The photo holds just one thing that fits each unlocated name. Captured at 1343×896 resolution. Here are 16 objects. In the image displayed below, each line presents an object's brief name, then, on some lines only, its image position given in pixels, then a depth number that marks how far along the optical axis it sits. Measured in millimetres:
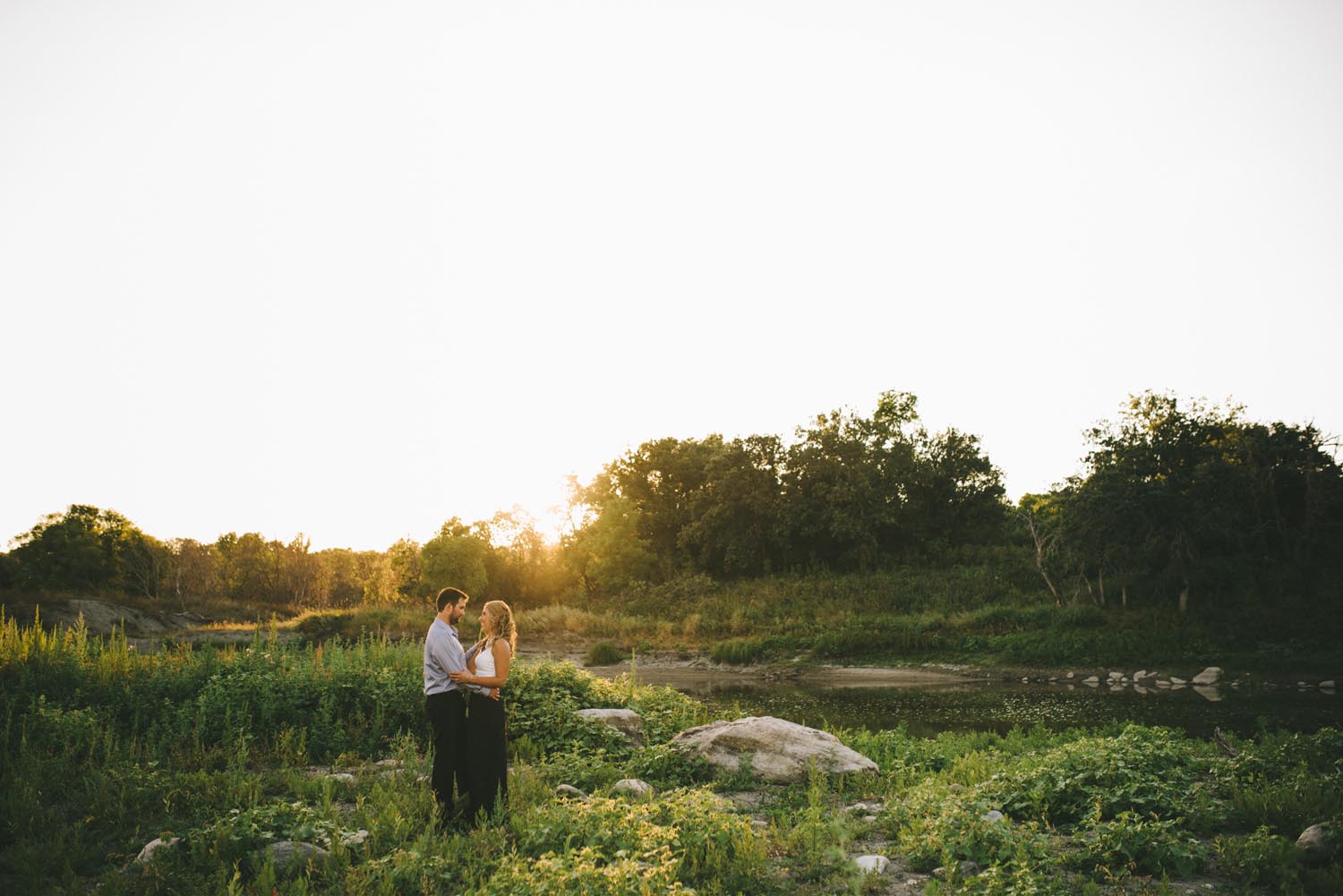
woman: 7195
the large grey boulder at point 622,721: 11320
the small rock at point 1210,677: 23095
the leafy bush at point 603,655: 34000
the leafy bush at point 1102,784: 6930
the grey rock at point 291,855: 5535
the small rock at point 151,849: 5679
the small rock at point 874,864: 5809
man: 7266
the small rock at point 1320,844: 5578
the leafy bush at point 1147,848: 5574
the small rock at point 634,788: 7750
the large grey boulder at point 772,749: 9367
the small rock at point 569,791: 7750
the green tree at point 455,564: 51125
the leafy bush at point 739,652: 32125
